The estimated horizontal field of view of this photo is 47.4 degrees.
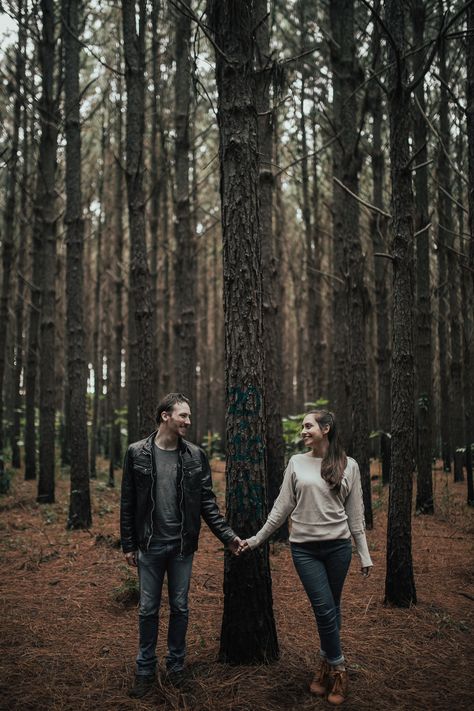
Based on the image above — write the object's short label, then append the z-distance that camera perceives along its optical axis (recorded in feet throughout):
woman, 11.06
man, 11.70
